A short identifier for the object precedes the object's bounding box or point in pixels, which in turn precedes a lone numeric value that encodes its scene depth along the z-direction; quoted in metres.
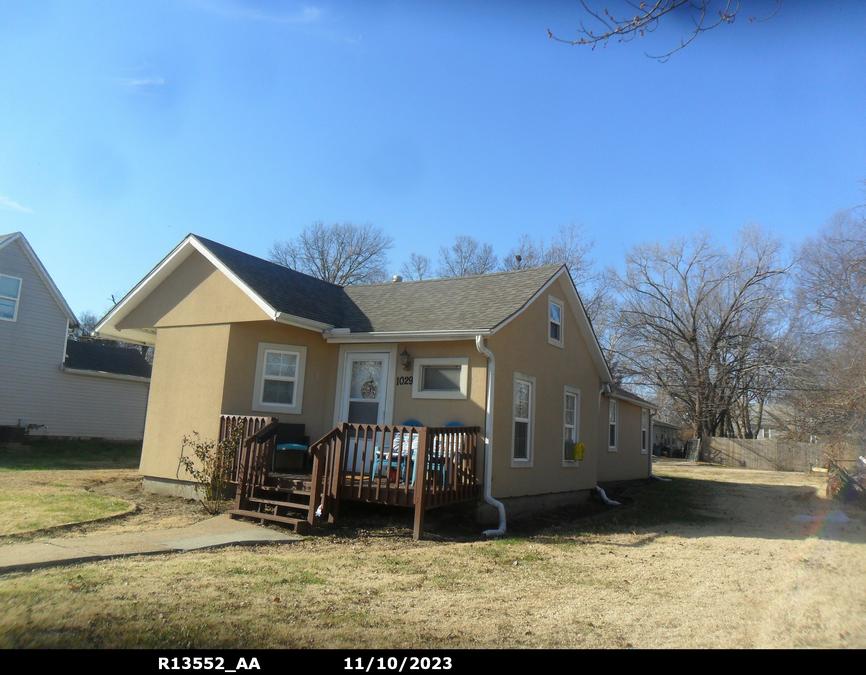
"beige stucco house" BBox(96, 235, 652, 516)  10.22
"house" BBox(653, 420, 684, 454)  48.12
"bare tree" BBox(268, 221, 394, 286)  38.84
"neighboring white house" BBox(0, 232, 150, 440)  18.69
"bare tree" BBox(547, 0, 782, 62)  4.22
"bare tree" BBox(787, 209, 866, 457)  16.11
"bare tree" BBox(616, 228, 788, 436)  34.91
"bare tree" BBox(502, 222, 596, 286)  32.72
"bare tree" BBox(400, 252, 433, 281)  39.47
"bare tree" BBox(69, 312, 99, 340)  40.19
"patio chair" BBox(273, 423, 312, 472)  10.31
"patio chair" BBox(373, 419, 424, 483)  8.28
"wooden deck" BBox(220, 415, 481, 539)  8.28
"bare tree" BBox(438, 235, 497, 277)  37.56
